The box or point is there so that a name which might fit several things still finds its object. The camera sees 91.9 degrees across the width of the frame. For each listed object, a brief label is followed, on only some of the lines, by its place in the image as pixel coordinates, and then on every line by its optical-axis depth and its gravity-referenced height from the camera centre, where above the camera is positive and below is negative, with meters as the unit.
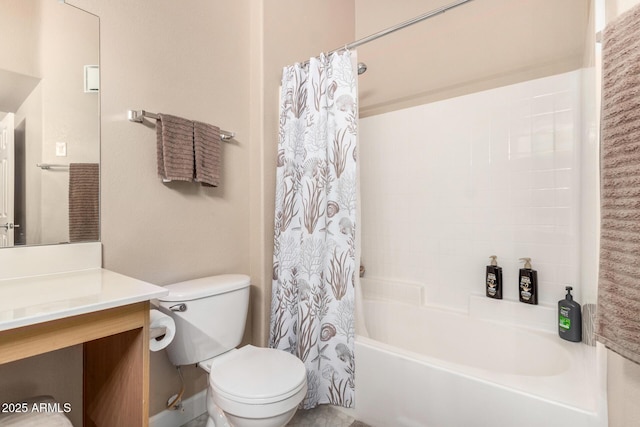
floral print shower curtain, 1.62 -0.09
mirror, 1.14 +0.35
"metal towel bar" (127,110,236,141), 1.41 +0.44
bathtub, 1.10 -0.74
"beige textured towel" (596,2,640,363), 0.60 +0.04
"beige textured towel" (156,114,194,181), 1.47 +0.31
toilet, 1.16 -0.67
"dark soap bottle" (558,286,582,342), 1.53 -0.55
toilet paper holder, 1.20 -0.47
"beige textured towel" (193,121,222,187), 1.58 +0.31
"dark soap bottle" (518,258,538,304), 1.74 -0.43
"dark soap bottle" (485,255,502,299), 1.85 -0.43
